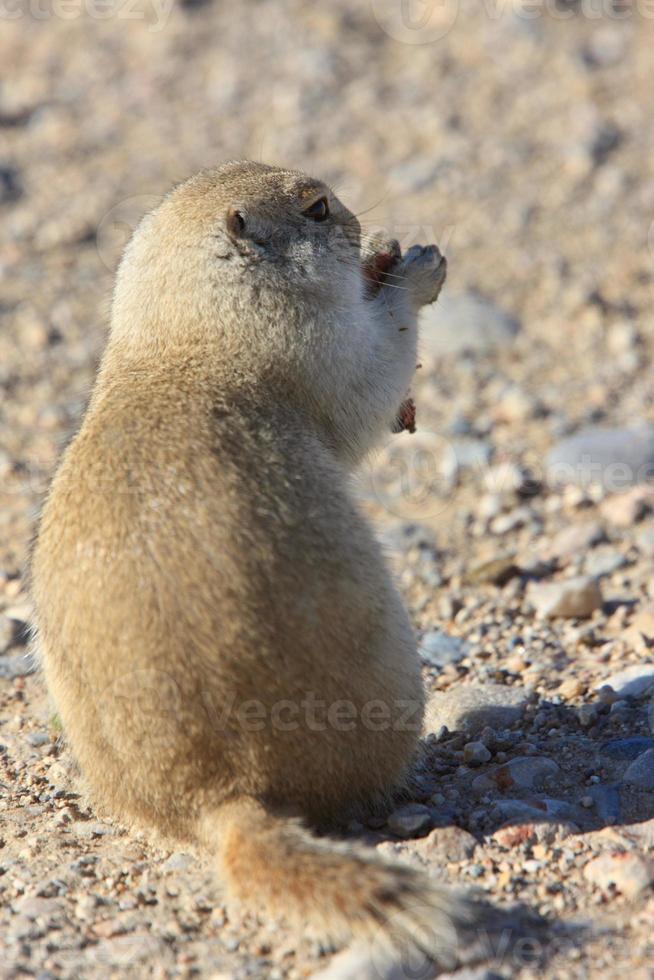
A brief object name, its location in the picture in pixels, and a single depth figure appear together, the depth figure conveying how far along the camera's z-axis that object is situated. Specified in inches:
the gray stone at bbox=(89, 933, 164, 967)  275.3
